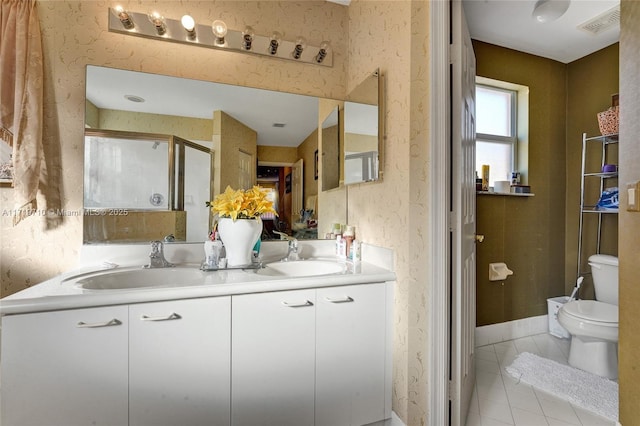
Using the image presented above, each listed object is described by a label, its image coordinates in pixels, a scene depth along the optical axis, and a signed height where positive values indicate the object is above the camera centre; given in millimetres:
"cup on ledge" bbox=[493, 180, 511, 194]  2418 +209
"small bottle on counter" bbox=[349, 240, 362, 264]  1678 -234
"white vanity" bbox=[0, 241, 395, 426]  1017 -559
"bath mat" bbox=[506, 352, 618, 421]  1670 -1083
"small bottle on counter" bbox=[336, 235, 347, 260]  1806 -228
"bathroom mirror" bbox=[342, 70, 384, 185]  1620 +476
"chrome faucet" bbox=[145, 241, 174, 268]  1529 -244
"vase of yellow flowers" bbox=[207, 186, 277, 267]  1503 -63
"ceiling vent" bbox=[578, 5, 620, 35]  1971 +1356
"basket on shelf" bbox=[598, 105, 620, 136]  2223 +713
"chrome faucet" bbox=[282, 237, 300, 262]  1788 -244
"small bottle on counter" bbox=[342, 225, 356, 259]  1796 -163
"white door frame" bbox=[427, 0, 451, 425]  1303 -49
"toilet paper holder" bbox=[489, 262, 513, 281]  2373 -482
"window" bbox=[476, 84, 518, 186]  2543 +723
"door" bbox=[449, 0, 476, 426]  1353 -32
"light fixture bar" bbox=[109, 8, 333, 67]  1588 +1008
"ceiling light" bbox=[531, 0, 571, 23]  1784 +1261
